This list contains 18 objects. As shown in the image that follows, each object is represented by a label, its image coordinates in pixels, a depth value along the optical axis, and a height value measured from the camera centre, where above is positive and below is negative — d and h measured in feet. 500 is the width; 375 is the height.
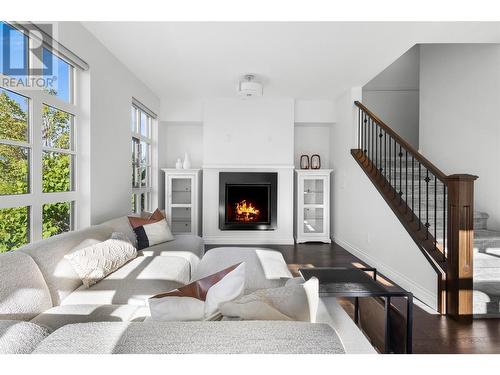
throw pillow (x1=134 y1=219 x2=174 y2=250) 10.17 -1.77
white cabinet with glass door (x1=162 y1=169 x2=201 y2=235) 17.06 -0.76
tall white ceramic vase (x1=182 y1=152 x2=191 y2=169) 17.44 +1.44
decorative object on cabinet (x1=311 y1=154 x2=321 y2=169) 18.45 +1.72
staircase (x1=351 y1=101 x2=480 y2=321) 7.75 -1.82
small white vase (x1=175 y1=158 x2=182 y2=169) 17.31 +1.36
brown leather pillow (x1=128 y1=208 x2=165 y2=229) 10.38 -1.29
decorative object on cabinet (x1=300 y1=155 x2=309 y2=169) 18.73 +1.74
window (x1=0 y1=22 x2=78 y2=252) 6.60 +0.94
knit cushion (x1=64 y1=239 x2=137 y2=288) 6.33 -1.77
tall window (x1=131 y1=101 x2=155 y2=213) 14.25 +1.56
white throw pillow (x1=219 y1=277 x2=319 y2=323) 3.25 -1.39
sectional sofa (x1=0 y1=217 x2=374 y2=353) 2.53 -1.63
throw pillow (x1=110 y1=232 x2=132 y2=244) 8.21 -1.47
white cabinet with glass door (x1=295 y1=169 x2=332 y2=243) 17.48 -1.09
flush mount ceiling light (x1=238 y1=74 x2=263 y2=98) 12.94 +4.59
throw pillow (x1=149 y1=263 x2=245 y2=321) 3.45 -1.45
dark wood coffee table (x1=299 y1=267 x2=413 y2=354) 4.94 -1.94
